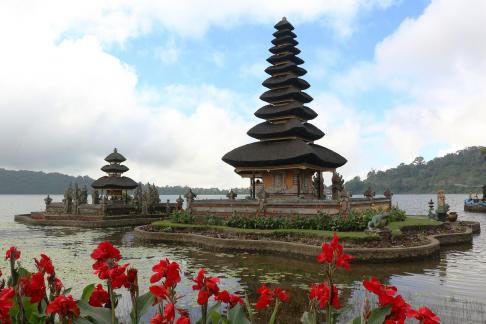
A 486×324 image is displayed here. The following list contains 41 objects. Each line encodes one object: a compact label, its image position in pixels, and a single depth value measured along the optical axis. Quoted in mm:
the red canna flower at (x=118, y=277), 2729
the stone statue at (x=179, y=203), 35438
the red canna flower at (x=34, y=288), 3070
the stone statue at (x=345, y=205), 21656
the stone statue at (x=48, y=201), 42662
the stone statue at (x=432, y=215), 29422
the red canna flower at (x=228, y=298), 3158
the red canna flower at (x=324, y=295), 3221
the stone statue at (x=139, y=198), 40844
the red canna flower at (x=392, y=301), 2703
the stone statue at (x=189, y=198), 28109
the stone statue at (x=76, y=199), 38334
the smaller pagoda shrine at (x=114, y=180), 41969
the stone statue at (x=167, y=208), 42250
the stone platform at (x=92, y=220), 34562
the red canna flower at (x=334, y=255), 3084
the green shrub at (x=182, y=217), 26703
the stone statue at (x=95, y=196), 45938
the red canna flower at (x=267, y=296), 3314
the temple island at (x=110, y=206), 36281
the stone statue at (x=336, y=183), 32375
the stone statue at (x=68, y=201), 39344
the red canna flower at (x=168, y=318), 2586
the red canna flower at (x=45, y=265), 3395
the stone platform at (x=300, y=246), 16109
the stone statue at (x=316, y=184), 33231
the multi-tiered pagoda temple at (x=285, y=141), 29641
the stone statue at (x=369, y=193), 31359
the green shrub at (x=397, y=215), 25472
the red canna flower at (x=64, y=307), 2620
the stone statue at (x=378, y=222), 17641
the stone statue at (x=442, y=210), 28445
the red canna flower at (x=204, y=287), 2830
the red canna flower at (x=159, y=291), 2791
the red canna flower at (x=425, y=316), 2525
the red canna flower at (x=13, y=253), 3497
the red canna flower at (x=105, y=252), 2898
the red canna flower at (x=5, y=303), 2586
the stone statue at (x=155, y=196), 41906
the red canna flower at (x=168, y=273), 2709
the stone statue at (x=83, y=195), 43706
